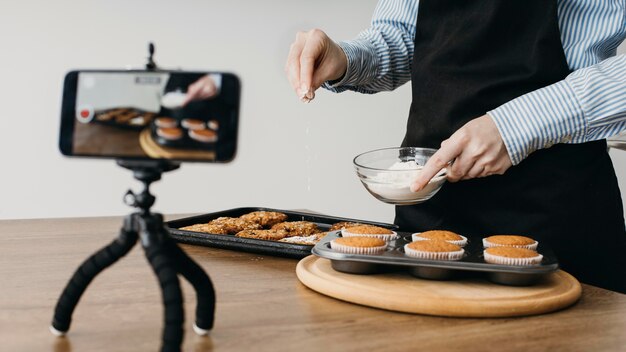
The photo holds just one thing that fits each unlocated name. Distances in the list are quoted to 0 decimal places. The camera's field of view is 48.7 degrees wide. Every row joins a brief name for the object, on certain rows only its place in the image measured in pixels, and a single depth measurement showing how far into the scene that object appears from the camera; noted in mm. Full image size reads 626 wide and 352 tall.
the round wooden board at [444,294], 825
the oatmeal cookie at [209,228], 1275
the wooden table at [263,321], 710
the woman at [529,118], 1184
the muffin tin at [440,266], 875
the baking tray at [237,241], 1131
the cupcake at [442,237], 1011
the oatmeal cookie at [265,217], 1411
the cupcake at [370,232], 1038
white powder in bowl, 1148
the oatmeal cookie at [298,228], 1327
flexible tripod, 580
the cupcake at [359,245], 933
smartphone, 581
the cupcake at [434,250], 917
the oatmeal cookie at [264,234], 1238
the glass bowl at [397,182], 1149
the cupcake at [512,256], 893
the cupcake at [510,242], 992
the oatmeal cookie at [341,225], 1365
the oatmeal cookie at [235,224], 1328
